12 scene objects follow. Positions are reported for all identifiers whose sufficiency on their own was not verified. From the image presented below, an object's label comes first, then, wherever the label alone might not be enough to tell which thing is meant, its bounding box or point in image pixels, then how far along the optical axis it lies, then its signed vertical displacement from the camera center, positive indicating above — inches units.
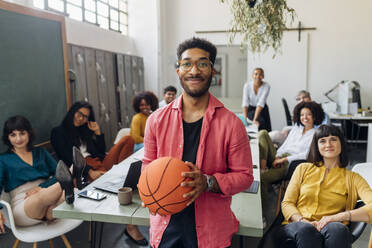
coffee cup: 69.7 -23.9
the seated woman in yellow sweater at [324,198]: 72.5 -28.3
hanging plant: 102.0 +23.3
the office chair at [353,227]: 73.5 -34.6
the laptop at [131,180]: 75.2 -21.9
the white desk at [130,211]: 62.2 -26.2
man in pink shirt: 48.3 -9.6
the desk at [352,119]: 201.9 -21.4
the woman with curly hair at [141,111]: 152.9 -11.2
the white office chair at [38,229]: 80.3 -37.0
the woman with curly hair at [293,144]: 122.9 -23.7
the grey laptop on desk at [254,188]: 78.2 -25.6
